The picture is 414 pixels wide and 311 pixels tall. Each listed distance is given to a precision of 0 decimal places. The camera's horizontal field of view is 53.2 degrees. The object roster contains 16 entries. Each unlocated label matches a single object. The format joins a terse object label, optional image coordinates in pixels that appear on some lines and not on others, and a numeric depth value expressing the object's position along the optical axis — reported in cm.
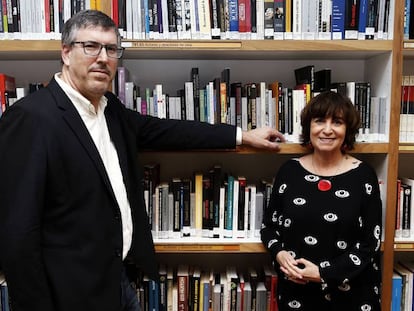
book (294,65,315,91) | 177
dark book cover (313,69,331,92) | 175
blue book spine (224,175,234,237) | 180
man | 120
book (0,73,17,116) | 170
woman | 155
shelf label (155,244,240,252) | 174
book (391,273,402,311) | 186
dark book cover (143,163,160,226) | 178
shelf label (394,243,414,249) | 177
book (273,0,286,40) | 168
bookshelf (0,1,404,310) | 165
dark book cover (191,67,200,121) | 173
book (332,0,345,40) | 168
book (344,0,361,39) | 169
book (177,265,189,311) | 186
